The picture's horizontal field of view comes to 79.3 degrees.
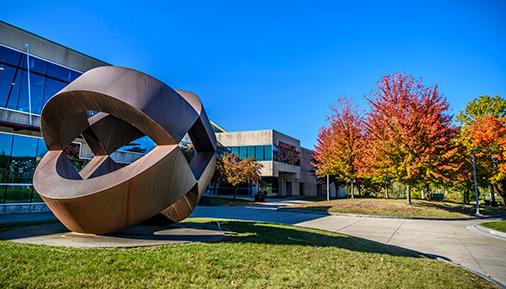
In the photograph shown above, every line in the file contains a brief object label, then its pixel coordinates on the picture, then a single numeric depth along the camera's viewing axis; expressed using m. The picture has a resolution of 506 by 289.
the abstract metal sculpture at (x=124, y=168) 6.87
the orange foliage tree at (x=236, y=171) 33.16
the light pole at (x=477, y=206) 21.96
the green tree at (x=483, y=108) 33.97
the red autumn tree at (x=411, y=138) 20.94
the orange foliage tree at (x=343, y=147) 30.48
